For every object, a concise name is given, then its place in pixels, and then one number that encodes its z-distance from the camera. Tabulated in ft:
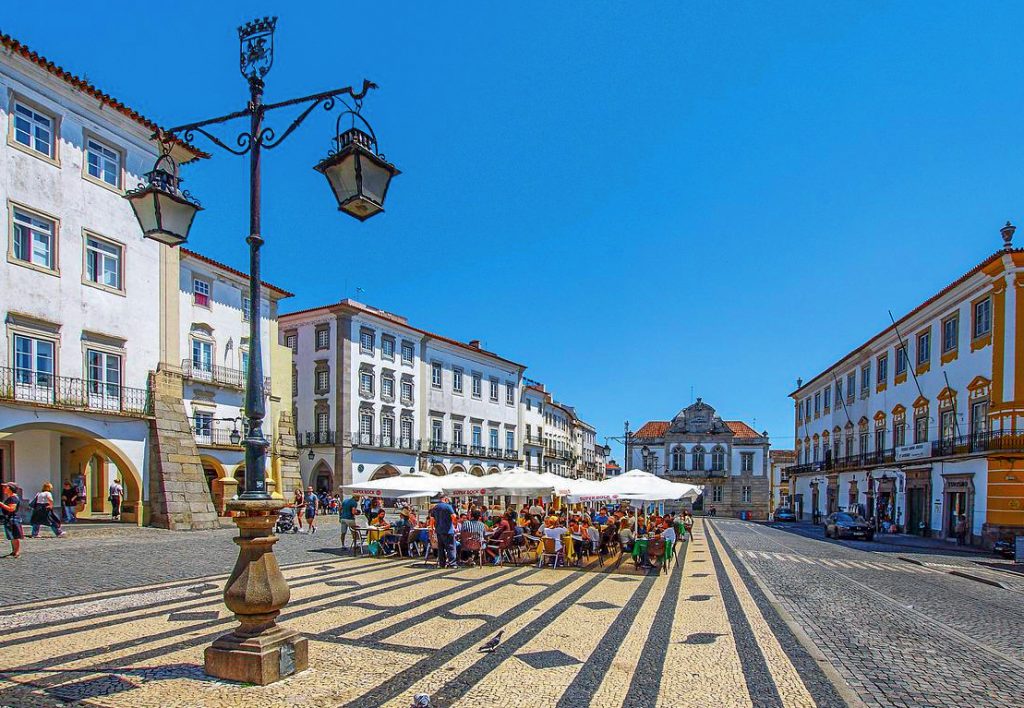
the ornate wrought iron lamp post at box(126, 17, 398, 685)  16.92
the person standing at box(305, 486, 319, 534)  68.62
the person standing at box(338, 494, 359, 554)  54.34
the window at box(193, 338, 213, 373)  83.15
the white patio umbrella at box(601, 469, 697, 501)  50.34
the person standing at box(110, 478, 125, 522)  73.10
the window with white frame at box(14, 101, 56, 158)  57.21
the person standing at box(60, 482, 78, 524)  65.72
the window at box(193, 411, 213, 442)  82.89
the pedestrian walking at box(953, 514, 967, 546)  83.25
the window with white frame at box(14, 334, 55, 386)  57.00
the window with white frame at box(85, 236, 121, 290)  63.36
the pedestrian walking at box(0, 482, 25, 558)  39.91
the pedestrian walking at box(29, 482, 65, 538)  49.21
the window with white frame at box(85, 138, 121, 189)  63.46
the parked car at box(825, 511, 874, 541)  93.94
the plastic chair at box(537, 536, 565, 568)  45.91
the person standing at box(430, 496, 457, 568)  43.47
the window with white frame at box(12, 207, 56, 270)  57.26
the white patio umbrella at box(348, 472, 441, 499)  52.54
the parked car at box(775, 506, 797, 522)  173.67
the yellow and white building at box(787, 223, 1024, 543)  78.07
